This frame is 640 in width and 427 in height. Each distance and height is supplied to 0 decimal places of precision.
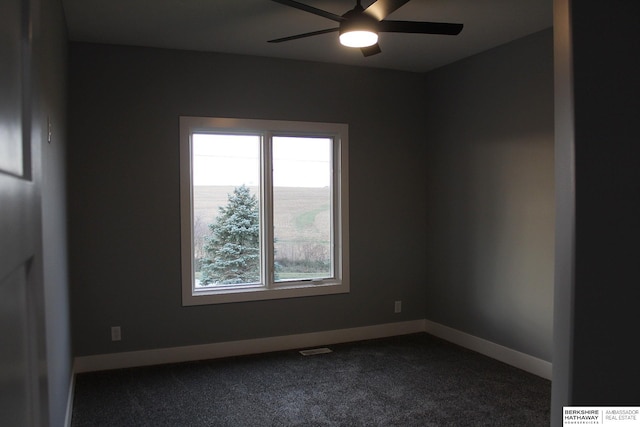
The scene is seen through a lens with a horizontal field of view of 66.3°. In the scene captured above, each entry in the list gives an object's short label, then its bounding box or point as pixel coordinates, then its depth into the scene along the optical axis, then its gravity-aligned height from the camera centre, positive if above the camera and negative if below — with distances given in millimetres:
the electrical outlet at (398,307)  5008 -1026
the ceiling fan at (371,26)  2686 +1053
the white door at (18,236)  579 -33
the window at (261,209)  4328 -4
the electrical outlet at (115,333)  4006 -1001
